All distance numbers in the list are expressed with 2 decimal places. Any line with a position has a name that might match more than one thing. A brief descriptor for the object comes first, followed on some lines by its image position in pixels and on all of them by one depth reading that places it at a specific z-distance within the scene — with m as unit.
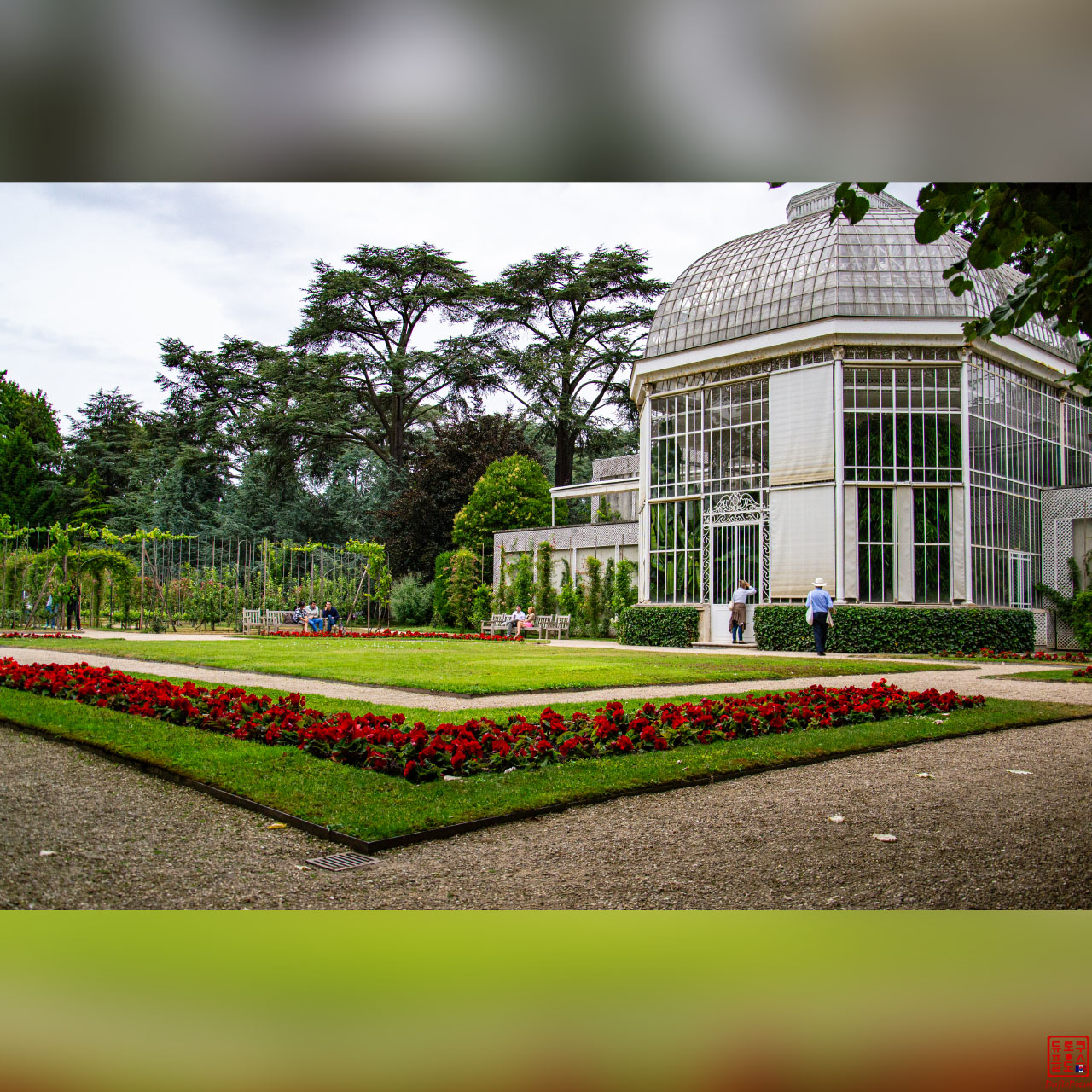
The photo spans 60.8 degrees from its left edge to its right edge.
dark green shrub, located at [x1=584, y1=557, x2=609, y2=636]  23.16
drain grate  3.55
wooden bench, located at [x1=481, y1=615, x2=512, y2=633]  23.61
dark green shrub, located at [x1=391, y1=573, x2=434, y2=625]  28.16
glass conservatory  17.14
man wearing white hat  15.18
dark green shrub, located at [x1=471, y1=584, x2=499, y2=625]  25.77
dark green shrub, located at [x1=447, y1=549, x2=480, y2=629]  26.39
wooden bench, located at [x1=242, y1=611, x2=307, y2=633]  21.14
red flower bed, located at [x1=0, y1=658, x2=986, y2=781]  5.18
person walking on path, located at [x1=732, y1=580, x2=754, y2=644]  17.69
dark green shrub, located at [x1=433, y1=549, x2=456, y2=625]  27.55
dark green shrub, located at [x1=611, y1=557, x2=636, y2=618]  22.42
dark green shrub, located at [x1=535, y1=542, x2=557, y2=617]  24.48
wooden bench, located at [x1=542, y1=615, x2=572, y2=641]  22.72
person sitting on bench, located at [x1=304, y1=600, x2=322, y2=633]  21.33
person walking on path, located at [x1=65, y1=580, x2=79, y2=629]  18.78
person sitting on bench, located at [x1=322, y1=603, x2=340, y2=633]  21.84
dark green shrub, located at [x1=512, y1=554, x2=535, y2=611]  24.86
